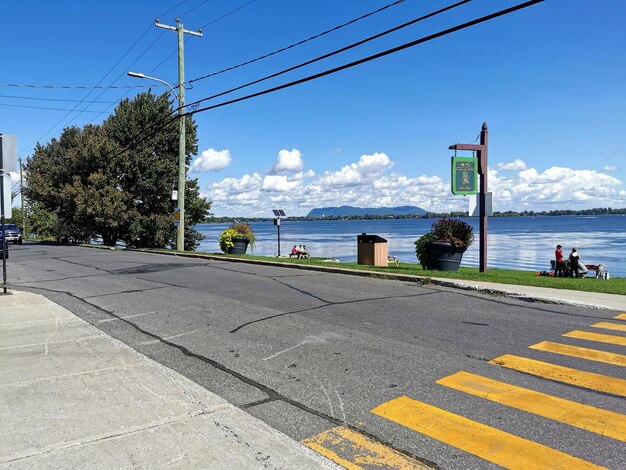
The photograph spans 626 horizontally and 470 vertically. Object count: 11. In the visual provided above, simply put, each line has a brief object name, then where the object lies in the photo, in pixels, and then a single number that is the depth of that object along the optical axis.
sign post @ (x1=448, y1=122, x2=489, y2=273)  14.39
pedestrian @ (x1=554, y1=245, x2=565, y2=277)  22.23
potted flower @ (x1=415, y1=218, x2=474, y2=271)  14.55
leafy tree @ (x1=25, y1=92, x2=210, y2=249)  35.31
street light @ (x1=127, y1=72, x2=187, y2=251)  25.55
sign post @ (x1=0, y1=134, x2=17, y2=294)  10.07
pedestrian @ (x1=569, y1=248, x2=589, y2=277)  21.52
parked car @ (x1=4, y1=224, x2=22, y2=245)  39.31
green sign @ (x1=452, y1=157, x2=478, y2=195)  14.36
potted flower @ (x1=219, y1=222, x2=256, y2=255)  25.06
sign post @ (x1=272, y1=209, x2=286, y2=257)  28.89
